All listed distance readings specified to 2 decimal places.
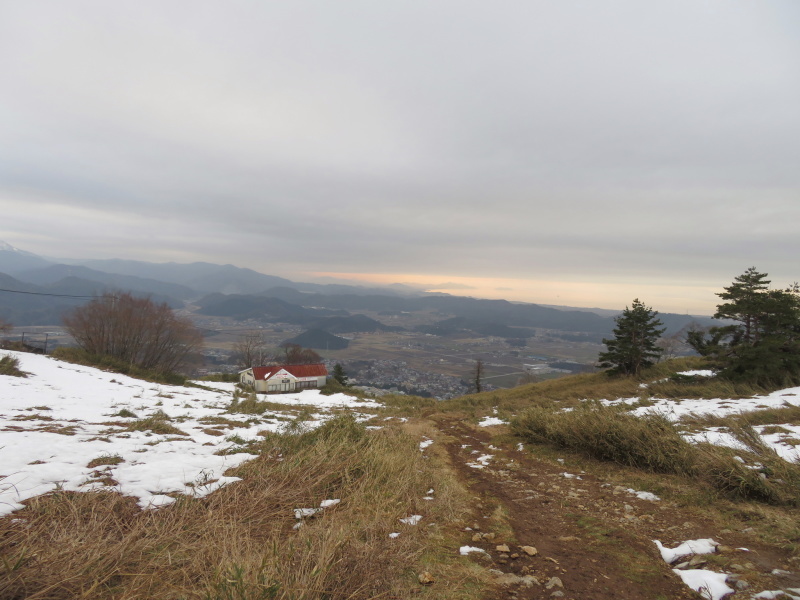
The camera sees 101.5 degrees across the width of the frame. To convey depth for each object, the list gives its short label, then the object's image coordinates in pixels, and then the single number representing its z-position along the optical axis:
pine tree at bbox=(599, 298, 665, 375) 23.61
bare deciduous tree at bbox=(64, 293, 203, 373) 28.92
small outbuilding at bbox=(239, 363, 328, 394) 37.72
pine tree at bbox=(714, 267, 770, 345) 14.19
